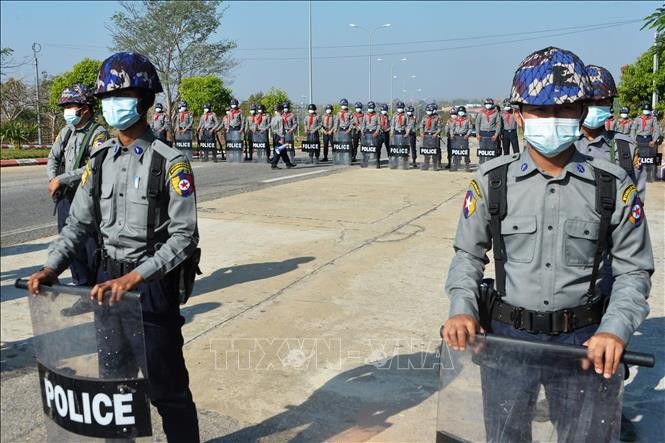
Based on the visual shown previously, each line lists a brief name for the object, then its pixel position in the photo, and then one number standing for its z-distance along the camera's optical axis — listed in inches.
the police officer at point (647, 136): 563.5
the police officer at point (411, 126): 688.4
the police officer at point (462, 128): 664.4
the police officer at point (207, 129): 770.8
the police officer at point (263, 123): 753.0
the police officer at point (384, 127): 705.0
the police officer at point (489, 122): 638.5
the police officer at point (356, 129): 745.0
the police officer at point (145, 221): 103.3
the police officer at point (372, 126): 698.2
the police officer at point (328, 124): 756.6
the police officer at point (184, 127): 763.4
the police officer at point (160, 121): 720.3
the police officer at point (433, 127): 668.1
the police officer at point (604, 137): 139.9
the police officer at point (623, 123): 580.7
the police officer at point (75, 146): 192.2
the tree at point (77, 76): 924.6
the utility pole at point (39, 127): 891.1
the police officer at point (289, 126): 704.4
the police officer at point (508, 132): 669.1
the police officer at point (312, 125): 739.1
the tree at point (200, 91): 1059.9
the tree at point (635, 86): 923.4
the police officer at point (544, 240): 78.0
